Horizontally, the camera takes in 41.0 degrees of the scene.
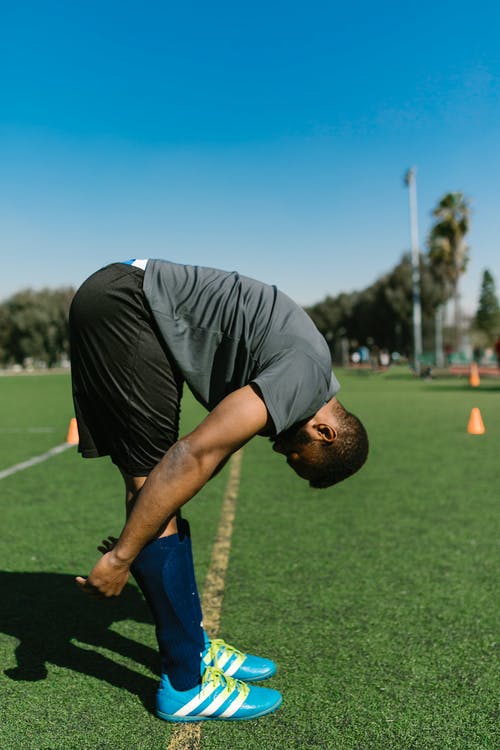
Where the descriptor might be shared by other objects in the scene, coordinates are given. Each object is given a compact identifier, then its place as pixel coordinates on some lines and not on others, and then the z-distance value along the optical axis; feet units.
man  6.14
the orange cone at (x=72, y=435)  31.04
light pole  142.61
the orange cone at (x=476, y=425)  34.75
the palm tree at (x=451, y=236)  166.81
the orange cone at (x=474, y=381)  87.34
